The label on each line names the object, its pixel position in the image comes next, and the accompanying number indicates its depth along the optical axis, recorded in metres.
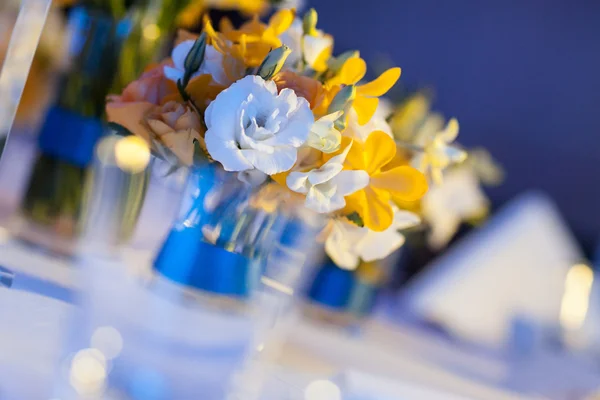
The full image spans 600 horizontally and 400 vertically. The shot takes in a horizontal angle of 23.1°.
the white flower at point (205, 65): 0.89
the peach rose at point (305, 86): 0.87
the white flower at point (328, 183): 0.86
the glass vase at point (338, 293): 1.36
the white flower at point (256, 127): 0.84
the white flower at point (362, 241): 0.93
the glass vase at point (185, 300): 0.90
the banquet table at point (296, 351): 0.91
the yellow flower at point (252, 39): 0.89
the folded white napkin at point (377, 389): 0.99
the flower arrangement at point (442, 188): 1.21
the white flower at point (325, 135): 0.85
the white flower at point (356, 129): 0.89
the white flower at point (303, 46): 0.92
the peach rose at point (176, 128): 0.87
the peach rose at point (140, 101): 0.89
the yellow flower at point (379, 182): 0.89
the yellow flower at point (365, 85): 0.88
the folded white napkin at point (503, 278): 1.76
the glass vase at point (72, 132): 1.09
